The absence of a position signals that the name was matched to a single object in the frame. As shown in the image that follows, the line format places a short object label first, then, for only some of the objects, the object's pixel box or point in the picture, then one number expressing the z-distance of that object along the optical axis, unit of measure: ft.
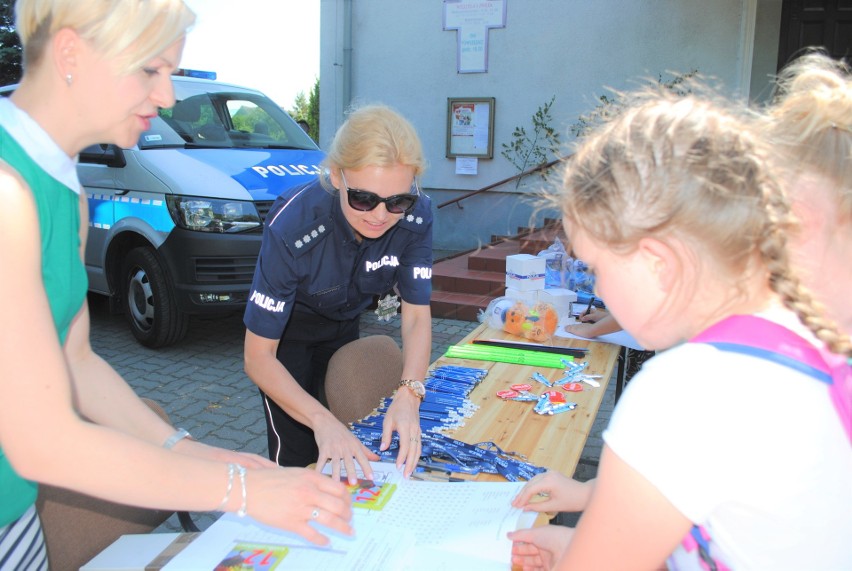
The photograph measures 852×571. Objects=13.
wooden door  24.75
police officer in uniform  6.51
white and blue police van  15.31
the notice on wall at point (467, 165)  29.99
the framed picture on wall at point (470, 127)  29.45
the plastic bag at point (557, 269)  11.86
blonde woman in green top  3.08
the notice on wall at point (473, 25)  28.55
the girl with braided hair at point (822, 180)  4.67
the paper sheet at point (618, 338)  9.16
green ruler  8.32
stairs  21.58
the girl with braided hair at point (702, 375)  2.70
